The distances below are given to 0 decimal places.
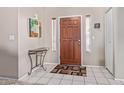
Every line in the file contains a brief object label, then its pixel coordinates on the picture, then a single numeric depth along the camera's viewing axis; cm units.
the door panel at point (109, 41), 240
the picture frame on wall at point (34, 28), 250
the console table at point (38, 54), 245
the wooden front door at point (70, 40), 330
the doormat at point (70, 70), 254
